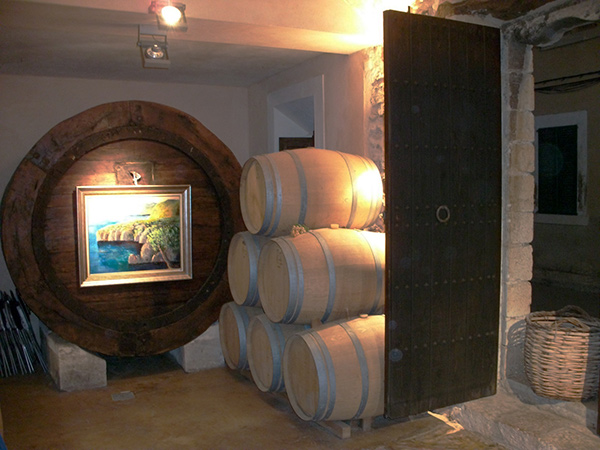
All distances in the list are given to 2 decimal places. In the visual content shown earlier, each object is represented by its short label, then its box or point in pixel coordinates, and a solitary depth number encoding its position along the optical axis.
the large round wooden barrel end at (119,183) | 4.55
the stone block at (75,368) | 4.71
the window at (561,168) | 8.60
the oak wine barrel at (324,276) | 3.73
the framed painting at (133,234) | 4.80
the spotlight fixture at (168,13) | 3.50
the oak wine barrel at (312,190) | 4.01
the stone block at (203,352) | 5.15
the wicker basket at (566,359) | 3.45
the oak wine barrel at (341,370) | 3.47
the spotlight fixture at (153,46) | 3.93
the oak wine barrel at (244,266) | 4.37
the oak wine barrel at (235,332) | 4.63
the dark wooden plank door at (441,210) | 3.38
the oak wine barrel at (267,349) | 4.09
